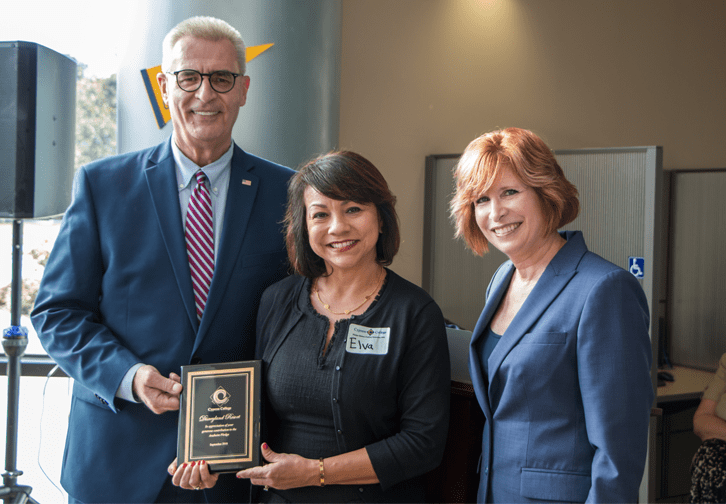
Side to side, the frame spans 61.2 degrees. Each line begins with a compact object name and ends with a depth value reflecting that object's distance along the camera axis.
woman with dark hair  1.54
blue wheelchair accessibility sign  2.94
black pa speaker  2.62
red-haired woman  1.34
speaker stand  2.76
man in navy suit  1.71
